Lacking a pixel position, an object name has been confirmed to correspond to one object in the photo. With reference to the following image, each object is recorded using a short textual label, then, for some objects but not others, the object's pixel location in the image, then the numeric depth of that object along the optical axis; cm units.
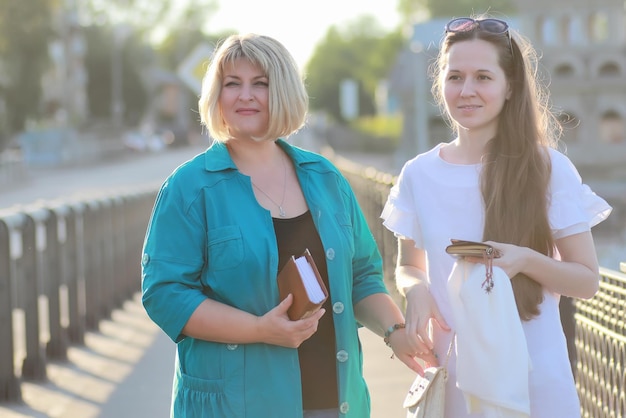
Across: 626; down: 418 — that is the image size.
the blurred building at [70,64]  9736
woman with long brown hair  455
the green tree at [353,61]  18386
